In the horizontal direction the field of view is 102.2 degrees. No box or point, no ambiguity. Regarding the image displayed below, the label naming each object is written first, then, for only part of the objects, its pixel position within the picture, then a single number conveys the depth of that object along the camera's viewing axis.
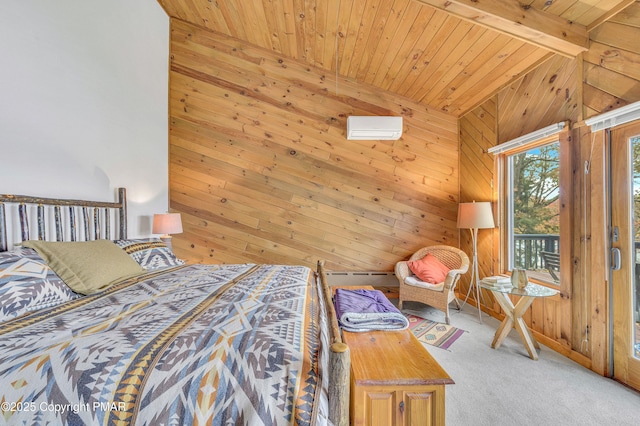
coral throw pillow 3.15
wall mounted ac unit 3.37
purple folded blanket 1.63
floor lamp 3.01
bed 0.81
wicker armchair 2.88
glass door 1.84
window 2.50
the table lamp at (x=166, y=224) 2.96
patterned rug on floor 2.47
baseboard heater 3.69
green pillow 1.59
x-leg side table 2.17
